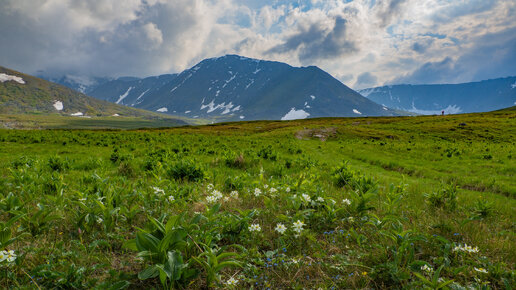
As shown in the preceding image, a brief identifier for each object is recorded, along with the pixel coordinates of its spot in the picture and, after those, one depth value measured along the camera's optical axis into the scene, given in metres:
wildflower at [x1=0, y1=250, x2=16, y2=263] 2.55
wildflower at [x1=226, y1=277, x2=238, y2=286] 2.75
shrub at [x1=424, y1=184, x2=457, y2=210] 5.66
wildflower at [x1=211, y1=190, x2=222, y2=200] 5.04
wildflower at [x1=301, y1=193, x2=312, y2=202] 4.88
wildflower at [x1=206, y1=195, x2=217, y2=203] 4.77
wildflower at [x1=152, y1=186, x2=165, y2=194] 5.23
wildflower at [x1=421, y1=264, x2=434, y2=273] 2.75
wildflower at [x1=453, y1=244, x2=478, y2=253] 3.12
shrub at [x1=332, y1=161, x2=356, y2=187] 8.00
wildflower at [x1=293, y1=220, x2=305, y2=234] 3.72
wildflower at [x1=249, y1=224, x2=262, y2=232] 3.79
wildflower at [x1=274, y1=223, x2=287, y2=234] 3.71
